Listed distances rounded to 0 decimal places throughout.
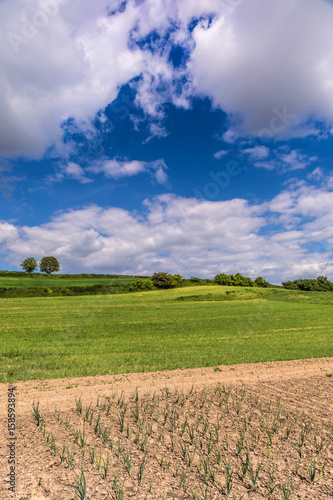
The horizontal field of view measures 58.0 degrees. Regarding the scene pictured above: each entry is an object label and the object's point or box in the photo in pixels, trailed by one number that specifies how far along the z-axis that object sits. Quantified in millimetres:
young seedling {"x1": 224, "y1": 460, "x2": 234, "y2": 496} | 4832
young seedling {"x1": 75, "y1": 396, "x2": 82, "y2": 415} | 7594
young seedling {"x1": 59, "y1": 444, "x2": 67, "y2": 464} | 5534
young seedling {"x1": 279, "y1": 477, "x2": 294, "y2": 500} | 4621
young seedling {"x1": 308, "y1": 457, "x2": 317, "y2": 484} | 5088
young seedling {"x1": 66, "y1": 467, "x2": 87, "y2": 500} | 4512
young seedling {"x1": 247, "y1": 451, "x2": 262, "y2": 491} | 4950
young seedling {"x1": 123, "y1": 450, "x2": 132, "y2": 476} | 5316
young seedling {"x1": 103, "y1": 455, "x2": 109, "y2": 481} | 5079
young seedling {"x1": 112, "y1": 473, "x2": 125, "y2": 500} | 4625
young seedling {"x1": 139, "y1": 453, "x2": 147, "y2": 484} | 5112
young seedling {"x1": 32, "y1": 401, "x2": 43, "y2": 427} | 6984
